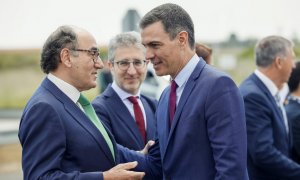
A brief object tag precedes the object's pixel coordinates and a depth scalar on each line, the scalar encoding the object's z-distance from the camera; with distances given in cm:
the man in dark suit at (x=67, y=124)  308
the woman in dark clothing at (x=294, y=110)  511
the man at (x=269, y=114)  464
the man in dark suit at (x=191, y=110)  305
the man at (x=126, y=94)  429
